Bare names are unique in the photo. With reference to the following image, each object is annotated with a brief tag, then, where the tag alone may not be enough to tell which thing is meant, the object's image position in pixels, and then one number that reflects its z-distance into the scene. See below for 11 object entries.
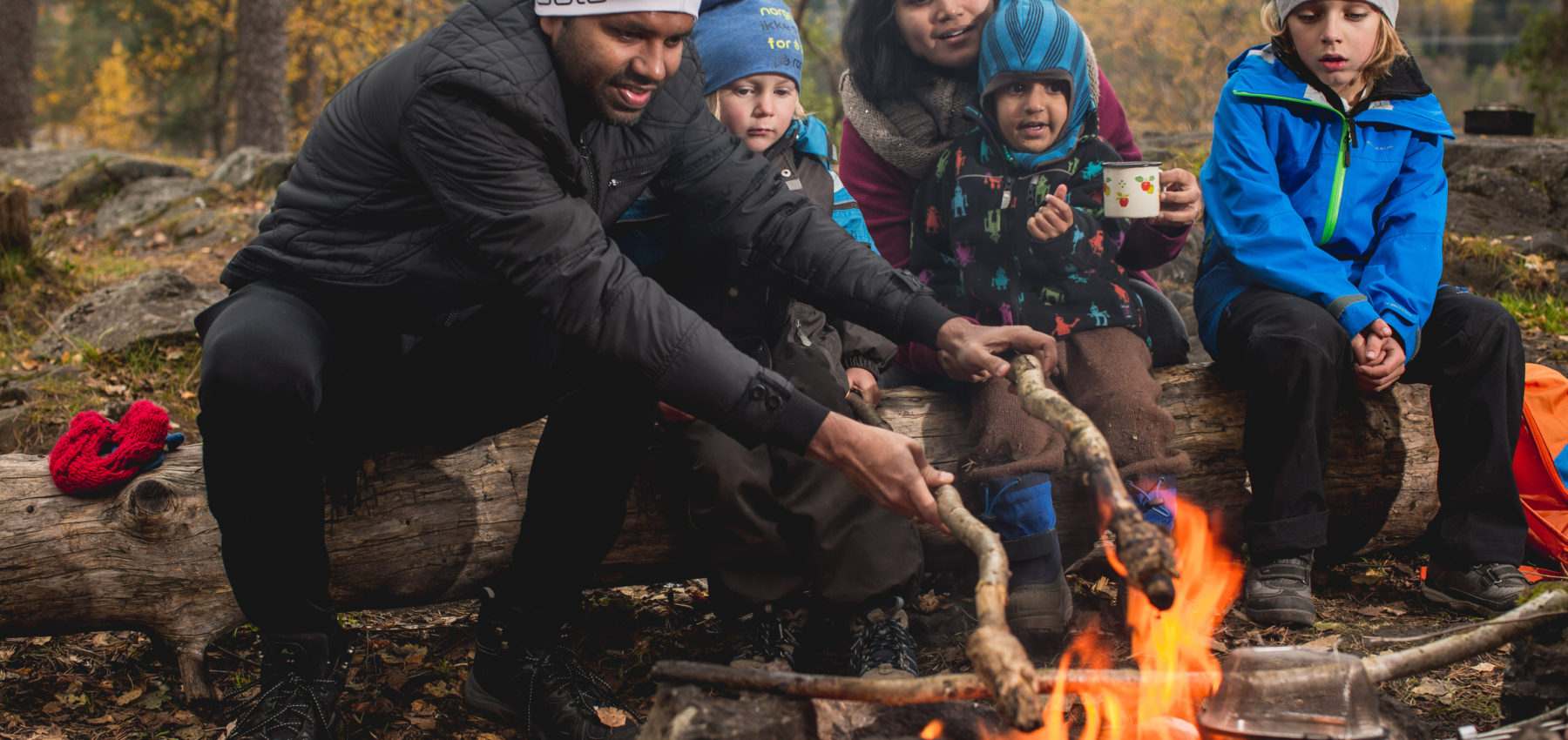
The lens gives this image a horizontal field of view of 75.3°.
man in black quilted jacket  2.24
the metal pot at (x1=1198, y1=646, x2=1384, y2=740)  1.95
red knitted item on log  2.84
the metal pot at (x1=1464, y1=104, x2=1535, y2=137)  8.26
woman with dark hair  3.56
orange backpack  3.31
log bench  2.84
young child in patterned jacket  2.99
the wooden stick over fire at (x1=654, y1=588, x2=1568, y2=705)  1.86
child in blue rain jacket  3.02
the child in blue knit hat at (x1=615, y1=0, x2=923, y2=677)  2.74
